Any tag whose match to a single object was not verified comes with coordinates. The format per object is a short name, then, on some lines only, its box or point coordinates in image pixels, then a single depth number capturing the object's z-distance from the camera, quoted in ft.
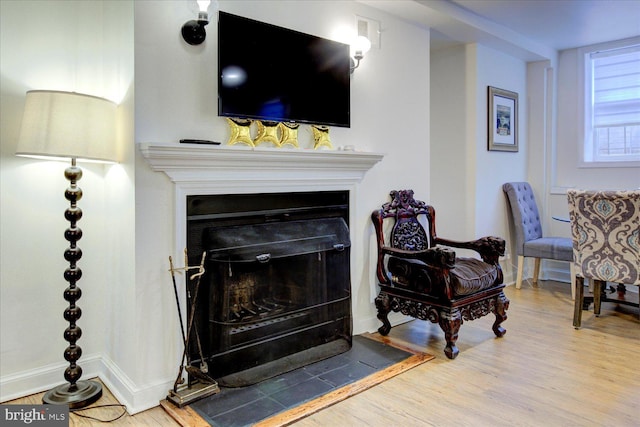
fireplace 7.07
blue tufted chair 13.79
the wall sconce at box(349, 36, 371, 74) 9.67
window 14.53
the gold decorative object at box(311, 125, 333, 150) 9.27
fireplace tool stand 7.11
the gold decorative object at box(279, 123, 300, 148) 8.71
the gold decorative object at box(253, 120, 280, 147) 8.33
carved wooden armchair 8.93
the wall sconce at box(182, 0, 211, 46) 7.13
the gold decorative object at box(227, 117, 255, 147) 7.98
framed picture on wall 14.33
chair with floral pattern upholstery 9.71
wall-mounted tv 7.78
